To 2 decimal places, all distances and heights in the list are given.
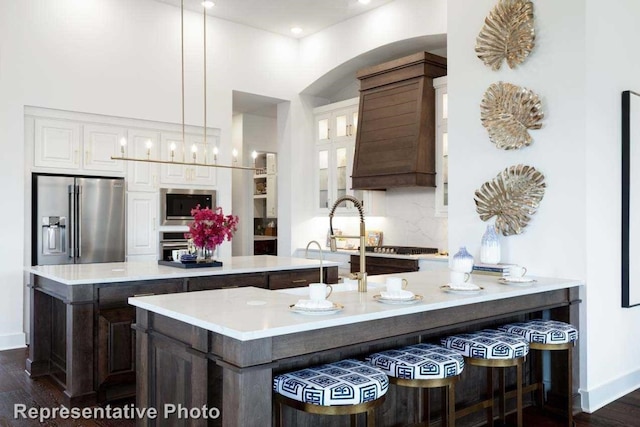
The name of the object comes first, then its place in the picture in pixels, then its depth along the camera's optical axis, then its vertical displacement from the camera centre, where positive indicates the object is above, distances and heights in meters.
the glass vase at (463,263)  3.28 -0.31
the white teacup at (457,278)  2.93 -0.36
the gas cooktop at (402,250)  5.95 -0.42
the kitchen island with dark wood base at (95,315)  3.44 -0.70
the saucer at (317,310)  2.16 -0.40
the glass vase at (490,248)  3.68 -0.24
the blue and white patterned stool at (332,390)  1.98 -0.67
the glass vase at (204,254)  4.29 -0.33
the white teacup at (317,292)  2.25 -0.33
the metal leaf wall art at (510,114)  3.56 +0.69
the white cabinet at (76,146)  5.36 +0.70
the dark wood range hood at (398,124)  5.63 +0.98
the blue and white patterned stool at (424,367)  2.32 -0.68
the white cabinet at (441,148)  5.62 +0.70
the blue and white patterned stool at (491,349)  2.66 -0.69
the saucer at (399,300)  2.45 -0.40
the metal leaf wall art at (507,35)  3.59 +1.25
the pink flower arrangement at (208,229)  4.18 -0.13
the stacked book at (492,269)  3.52 -0.38
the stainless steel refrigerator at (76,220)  5.27 -0.07
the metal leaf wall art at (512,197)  3.57 +0.11
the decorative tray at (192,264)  4.10 -0.40
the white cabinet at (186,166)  6.20 +0.56
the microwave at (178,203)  6.18 +0.11
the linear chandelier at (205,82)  4.78 +1.48
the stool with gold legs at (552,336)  2.99 -0.69
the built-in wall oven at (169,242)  6.17 -0.34
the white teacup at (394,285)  2.54 -0.34
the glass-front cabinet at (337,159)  6.73 +0.72
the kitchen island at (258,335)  1.92 -0.51
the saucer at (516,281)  3.24 -0.41
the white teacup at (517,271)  3.41 -0.37
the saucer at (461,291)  2.83 -0.41
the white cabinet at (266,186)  9.12 +0.47
